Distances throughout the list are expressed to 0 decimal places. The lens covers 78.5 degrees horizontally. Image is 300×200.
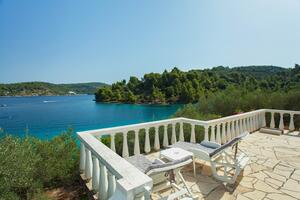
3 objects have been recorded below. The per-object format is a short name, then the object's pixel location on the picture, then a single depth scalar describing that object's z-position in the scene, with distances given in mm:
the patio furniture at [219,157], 2768
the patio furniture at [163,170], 1879
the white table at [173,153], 2849
